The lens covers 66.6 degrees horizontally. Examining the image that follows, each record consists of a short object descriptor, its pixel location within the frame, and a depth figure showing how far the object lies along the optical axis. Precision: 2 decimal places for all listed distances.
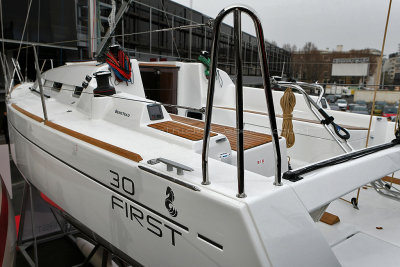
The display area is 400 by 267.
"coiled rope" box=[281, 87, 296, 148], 2.50
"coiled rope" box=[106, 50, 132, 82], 2.79
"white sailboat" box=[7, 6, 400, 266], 1.07
